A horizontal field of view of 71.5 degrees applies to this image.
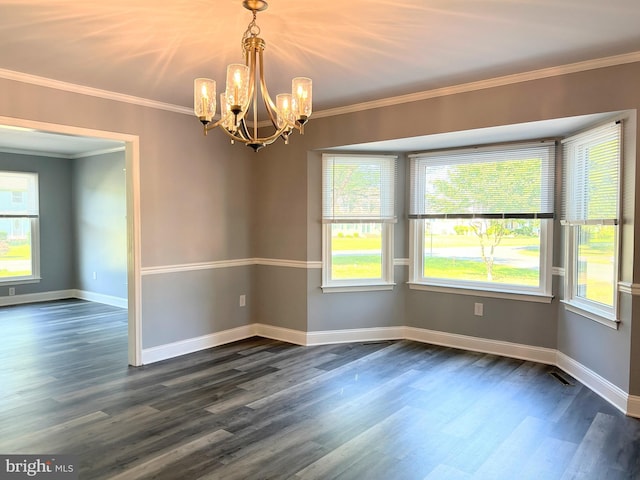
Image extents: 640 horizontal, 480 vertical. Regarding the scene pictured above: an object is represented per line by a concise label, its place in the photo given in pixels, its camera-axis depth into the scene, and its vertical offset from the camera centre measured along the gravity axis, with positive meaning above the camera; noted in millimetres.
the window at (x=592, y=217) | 3385 +75
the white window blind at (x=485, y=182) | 4207 +452
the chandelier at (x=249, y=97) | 2260 +703
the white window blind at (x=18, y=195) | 7133 +536
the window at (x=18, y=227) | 7148 +5
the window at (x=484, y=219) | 4254 +79
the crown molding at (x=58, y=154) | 7053 +1238
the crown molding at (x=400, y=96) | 3201 +1180
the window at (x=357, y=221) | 4918 +65
